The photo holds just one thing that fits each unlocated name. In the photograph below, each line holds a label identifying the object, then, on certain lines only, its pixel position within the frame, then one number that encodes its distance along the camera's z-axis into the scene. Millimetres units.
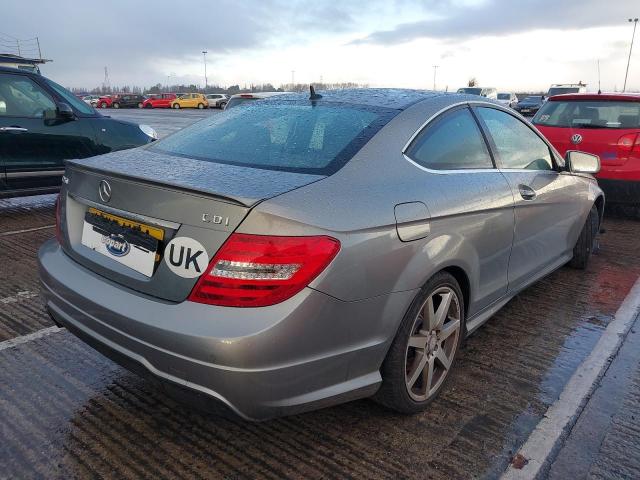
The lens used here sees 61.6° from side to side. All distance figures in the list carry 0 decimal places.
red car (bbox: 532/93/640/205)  6242
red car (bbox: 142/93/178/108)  51906
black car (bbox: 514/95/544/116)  32156
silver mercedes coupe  1894
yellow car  50500
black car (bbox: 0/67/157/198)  5957
